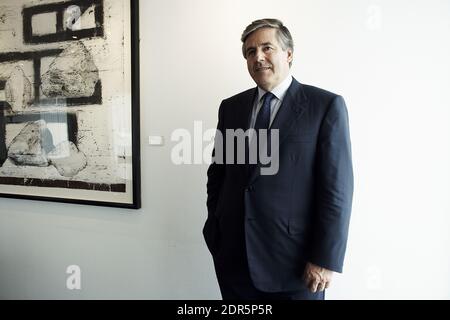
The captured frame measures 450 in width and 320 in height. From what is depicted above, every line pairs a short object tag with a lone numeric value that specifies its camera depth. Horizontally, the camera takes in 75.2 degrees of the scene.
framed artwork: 1.68
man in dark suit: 0.99
